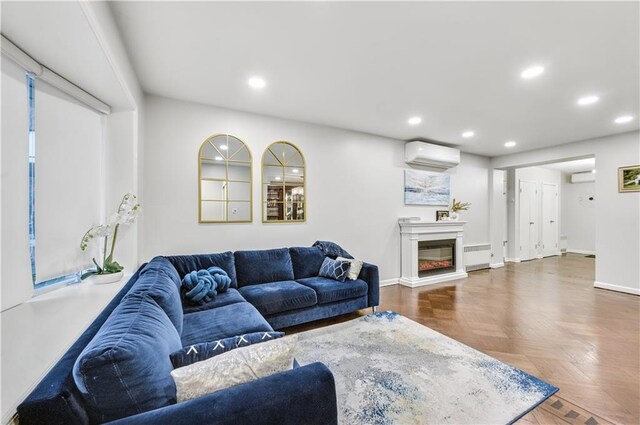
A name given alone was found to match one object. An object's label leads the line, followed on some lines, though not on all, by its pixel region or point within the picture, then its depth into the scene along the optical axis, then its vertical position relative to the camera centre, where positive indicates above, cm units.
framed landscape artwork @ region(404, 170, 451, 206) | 483 +49
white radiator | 556 -94
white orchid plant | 195 -15
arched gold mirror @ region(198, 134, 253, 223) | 316 +40
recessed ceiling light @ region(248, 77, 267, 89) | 259 +132
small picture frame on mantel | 515 -4
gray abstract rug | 162 -123
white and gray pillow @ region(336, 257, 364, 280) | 312 -67
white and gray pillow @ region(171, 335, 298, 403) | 88 -56
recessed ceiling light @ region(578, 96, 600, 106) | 296 +131
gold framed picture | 401 +54
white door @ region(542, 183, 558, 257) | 760 -17
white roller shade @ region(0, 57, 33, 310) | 123 +12
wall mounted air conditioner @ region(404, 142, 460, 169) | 462 +106
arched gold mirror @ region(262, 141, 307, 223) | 353 +40
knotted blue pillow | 229 -67
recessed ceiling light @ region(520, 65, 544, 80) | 235 +130
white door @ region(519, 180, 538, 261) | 695 -21
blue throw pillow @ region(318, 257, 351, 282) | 311 -69
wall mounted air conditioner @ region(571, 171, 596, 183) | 768 +108
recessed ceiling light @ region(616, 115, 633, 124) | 352 +129
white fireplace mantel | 454 -48
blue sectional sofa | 74 -55
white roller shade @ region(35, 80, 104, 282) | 154 +22
